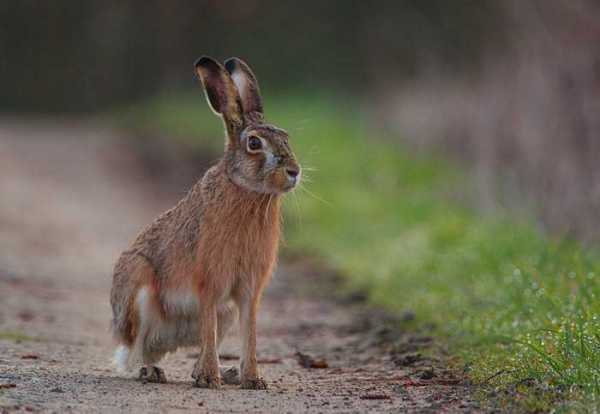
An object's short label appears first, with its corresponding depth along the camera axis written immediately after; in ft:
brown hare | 41.42
